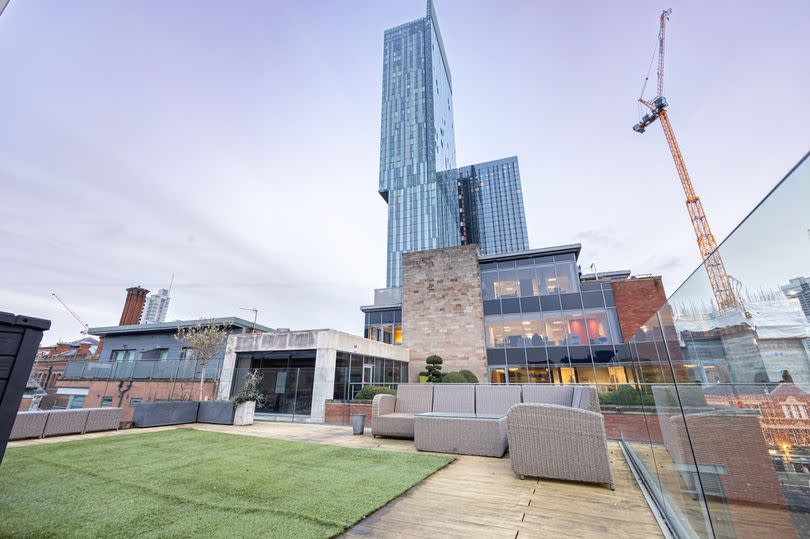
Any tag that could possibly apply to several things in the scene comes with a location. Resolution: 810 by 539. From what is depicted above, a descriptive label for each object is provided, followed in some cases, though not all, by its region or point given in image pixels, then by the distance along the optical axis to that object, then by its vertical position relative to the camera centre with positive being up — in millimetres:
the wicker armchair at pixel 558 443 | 3575 -813
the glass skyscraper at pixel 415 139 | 62688 +49606
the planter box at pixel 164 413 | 7768 -968
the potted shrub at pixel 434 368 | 14036 +182
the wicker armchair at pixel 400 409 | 6418 -771
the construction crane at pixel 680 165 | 31969 +20099
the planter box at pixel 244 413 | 8891 -1091
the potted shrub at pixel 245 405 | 8938 -856
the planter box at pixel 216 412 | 8898 -1051
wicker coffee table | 5043 -981
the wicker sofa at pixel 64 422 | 6000 -920
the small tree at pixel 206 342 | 11727 +1154
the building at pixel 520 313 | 14602 +2808
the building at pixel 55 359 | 24681 +1238
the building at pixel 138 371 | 13617 +164
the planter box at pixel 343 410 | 9664 -1120
